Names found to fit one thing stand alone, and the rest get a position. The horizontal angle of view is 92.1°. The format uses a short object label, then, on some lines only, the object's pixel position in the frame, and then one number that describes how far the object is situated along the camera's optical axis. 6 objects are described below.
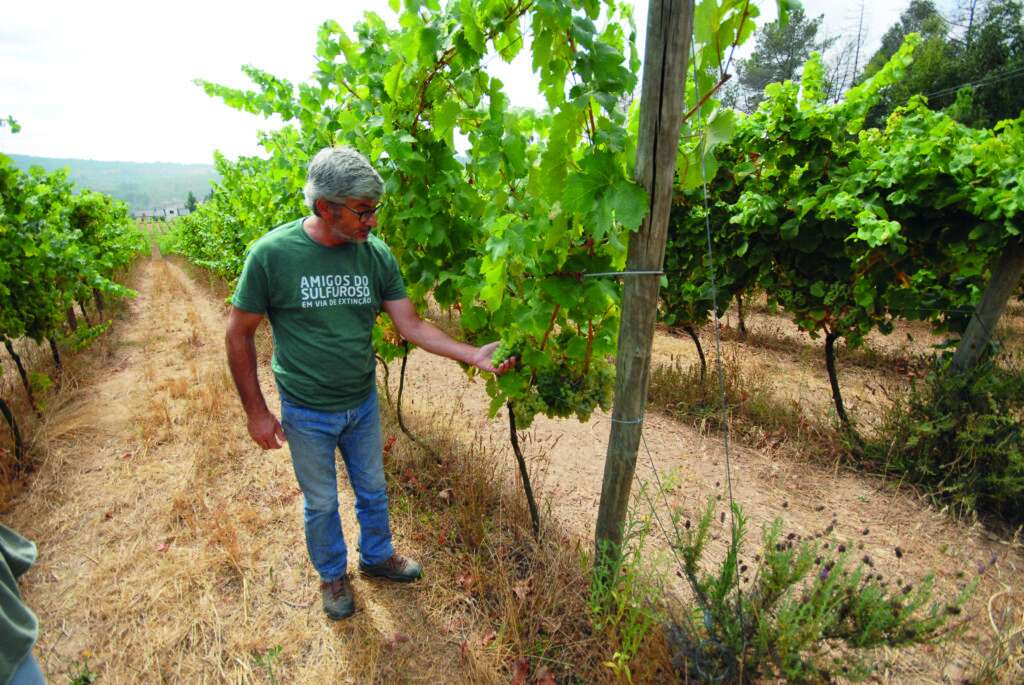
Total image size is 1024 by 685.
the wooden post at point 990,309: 3.38
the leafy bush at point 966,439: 3.10
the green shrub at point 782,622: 1.55
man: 1.95
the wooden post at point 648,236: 1.42
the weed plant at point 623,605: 1.85
